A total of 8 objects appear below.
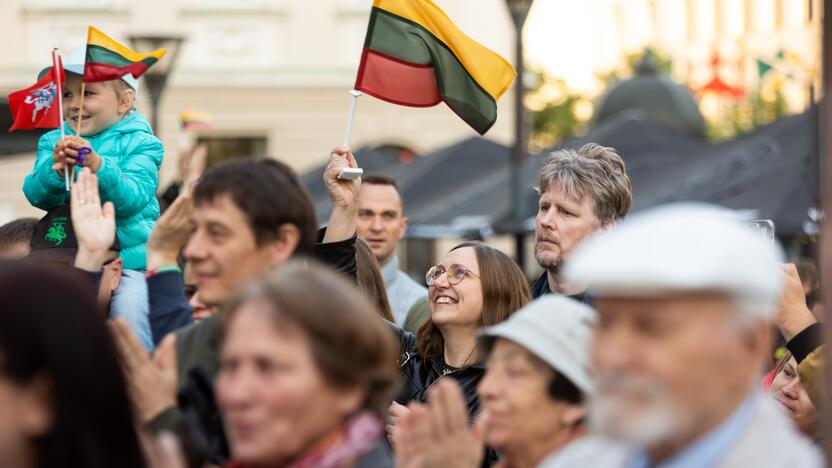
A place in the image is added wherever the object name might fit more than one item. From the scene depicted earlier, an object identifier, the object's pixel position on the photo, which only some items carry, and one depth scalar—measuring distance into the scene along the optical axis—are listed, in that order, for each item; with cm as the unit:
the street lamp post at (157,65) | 3153
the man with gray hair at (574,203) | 1190
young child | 1107
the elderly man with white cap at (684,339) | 537
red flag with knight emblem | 1239
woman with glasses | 1206
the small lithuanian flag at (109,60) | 1120
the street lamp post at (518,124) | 2882
